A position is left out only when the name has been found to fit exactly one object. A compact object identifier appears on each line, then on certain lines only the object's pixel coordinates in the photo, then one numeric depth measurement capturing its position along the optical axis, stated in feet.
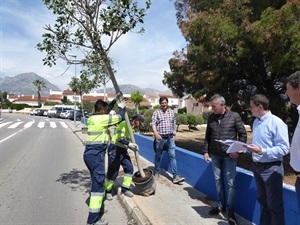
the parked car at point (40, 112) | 145.44
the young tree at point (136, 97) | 134.38
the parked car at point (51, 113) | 124.41
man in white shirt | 6.12
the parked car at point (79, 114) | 98.07
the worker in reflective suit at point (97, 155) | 10.96
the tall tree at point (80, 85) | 63.95
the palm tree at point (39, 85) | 229.89
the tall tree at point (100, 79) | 61.62
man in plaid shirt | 16.44
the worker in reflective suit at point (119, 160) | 14.54
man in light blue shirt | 8.36
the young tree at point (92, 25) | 13.91
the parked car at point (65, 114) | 116.20
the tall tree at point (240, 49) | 19.47
